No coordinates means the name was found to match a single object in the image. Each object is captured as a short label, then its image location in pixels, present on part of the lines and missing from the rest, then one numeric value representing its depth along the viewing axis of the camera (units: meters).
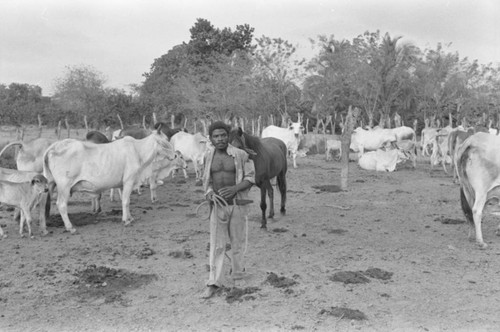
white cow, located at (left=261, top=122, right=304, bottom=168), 18.62
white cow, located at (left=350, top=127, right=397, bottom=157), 20.86
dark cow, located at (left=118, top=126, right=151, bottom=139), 14.24
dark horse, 8.04
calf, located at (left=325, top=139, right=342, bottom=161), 21.86
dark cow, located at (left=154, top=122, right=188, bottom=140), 15.14
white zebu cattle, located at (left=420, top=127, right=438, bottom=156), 22.30
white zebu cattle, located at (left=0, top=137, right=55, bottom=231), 9.55
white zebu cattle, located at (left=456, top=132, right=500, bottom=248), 6.96
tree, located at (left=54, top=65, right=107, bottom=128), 34.94
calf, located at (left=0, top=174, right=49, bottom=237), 7.39
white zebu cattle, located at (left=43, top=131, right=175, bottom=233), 8.07
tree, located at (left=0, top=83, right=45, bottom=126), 30.39
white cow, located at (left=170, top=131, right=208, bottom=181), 14.84
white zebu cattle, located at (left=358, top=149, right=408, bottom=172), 17.61
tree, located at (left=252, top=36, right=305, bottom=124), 37.47
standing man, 5.04
